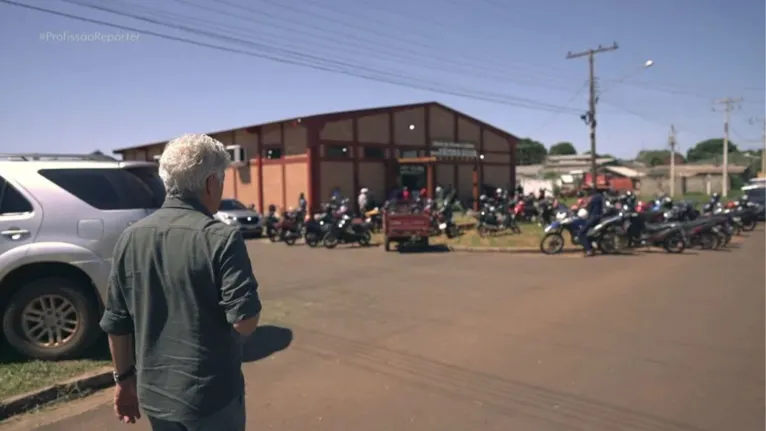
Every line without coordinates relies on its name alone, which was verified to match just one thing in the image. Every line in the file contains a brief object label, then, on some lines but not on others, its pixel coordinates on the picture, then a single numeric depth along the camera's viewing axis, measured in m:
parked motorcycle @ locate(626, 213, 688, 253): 14.89
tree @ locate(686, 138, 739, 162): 109.06
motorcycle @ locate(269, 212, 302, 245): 19.03
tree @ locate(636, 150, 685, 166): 92.75
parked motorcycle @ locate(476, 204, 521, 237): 19.62
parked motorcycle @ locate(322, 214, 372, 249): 17.69
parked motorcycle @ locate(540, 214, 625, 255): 14.58
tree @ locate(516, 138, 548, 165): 98.46
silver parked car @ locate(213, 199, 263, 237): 21.22
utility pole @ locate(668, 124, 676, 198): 48.21
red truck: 16.08
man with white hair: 2.20
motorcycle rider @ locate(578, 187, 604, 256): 14.63
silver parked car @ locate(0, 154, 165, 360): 5.45
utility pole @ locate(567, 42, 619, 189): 31.03
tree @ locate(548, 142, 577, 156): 124.41
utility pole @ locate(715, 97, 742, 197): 45.41
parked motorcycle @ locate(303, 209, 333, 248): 18.06
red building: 26.33
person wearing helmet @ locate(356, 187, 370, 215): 24.92
